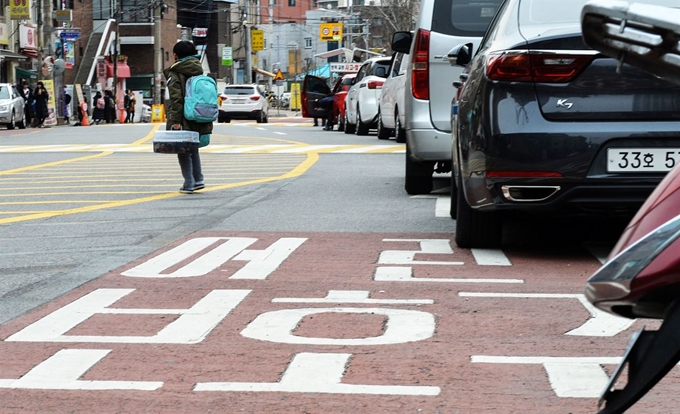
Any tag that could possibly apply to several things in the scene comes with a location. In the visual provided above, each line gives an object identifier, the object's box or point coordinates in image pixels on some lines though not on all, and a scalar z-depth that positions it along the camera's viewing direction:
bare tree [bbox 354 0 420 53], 73.56
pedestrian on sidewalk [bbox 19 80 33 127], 48.84
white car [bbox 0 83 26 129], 43.81
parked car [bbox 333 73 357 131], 34.56
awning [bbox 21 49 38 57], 61.81
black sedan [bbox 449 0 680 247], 7.12
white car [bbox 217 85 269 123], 52.88
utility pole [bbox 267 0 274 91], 124.50
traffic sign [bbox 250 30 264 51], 97.81
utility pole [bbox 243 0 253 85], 97.06
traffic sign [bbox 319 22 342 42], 87.19
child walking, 13.80
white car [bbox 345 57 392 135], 28.17
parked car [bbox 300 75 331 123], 36.94
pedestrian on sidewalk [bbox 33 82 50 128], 48.41
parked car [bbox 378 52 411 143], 16.56
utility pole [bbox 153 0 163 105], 69.85
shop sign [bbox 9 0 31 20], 54.94
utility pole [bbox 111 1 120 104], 70.88
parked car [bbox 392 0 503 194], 11.18
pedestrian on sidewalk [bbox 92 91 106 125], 56.84
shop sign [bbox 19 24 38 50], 60.66
